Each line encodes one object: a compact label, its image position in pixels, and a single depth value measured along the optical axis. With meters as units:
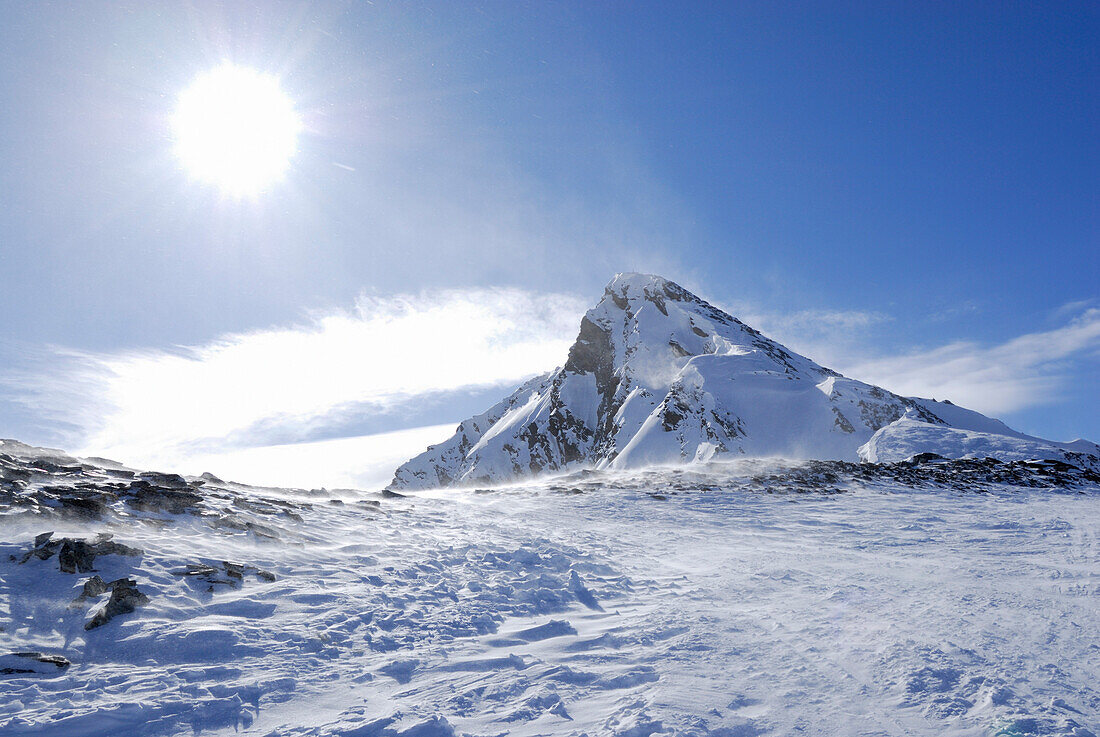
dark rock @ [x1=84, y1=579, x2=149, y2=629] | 5.41
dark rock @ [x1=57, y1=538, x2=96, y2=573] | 6.28
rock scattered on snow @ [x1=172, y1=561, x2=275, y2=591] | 6.78
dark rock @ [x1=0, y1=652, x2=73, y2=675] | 4.51
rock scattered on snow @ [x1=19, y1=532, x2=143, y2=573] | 6.33
